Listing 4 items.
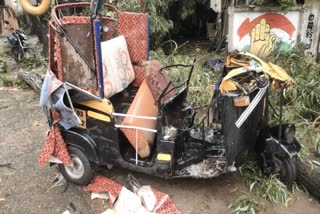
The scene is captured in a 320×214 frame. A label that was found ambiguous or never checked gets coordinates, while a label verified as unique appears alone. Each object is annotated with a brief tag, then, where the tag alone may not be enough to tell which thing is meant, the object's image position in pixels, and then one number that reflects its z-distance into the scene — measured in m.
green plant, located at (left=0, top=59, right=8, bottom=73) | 10.02
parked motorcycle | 10.74
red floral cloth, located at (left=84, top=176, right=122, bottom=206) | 3.91
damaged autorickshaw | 3.58
